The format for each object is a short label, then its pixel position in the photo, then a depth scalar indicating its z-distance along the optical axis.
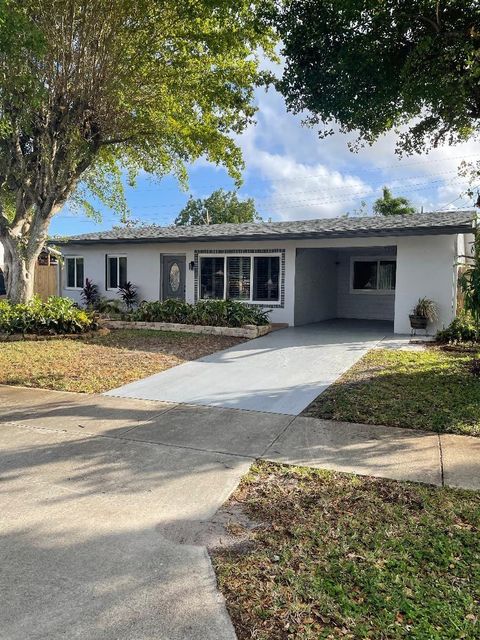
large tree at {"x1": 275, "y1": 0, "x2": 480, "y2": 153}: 6.08
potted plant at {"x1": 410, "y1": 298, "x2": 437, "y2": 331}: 12.22
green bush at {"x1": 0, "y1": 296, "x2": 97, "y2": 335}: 11.52
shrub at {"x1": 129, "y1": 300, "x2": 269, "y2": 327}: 13.25
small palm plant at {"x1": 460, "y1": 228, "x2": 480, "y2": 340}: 6.83
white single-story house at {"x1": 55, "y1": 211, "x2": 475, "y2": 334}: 12.45
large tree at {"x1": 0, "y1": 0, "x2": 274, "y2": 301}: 9.09
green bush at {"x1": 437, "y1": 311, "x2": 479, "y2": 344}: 11.22
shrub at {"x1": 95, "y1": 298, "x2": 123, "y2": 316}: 16.42
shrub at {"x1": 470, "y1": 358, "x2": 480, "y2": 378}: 7.75
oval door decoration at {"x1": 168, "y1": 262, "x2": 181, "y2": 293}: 16.89
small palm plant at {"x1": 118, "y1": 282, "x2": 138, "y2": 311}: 16.92
